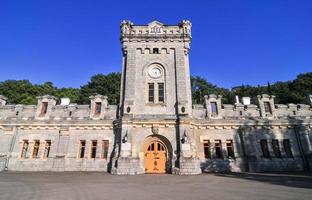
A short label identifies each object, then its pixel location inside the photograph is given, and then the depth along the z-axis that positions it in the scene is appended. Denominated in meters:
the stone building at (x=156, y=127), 17.95
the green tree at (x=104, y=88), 42.79
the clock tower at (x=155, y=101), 17.08
